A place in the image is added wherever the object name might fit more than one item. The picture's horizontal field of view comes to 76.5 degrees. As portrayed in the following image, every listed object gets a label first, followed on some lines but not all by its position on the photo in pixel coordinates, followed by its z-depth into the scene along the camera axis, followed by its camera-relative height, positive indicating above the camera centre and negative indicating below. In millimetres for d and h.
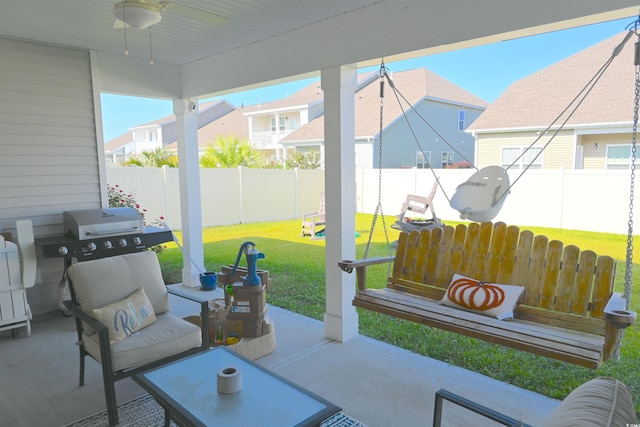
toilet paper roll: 1827 -936
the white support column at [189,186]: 4965 -133
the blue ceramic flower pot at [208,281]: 4895 -1271
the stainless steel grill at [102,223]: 3848 -445
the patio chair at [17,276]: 3506 -858
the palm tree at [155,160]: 10508 +462
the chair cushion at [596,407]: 1035 -651
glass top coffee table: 1665 -990
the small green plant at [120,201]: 5203 -314
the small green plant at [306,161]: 12859 +400
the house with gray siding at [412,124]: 12953 +1627
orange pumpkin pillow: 2549 -818
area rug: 2330 -1418
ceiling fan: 2330 +965
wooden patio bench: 2107 -739
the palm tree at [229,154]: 11562 +594
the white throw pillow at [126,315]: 2455 -866
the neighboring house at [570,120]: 8641 +1184
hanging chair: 3150 -193
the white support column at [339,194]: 3311 -179
